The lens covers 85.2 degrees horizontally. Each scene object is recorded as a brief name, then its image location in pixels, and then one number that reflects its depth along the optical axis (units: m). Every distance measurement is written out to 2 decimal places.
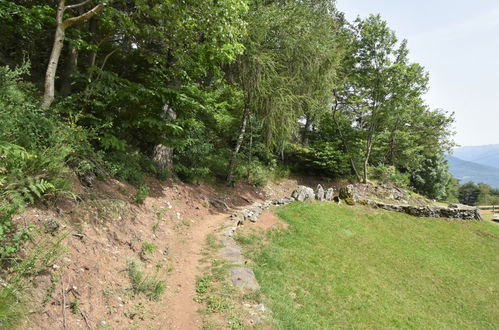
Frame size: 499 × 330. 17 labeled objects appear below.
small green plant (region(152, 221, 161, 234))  7.38
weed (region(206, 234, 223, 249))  8.01
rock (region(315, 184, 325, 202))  16.19
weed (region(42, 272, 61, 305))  3.51
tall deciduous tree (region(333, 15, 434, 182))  20.16
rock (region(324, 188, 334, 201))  16.80
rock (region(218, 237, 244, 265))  7.25
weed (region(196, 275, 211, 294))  5.66
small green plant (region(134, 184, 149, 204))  7.71
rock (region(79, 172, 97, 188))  6.48
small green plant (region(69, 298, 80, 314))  3.72
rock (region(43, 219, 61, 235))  4.32
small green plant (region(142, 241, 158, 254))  6.27
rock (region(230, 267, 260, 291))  5.99
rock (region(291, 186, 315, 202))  15.22
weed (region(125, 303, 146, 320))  4.30
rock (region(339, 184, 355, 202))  17.28
